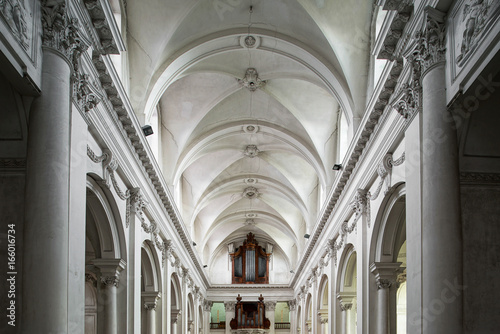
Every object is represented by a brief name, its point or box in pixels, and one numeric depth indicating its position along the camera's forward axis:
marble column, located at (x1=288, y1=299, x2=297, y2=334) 40.25
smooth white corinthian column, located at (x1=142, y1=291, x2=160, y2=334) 18.88
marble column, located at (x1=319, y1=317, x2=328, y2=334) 25.34
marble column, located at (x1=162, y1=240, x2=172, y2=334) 20.11
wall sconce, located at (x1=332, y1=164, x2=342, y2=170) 17.72
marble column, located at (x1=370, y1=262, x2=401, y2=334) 13.84
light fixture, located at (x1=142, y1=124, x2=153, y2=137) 15.04
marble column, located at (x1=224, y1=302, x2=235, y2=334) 41.94
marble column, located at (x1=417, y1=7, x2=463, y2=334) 7.94
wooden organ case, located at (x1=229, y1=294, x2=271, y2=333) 41.50
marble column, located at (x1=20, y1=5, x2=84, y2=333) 7.64
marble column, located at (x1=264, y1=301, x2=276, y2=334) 42.16
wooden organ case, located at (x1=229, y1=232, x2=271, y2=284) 42.16
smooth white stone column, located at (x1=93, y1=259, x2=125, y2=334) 13.29
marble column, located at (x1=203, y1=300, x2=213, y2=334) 40.18
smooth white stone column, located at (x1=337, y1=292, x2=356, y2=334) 19.62
